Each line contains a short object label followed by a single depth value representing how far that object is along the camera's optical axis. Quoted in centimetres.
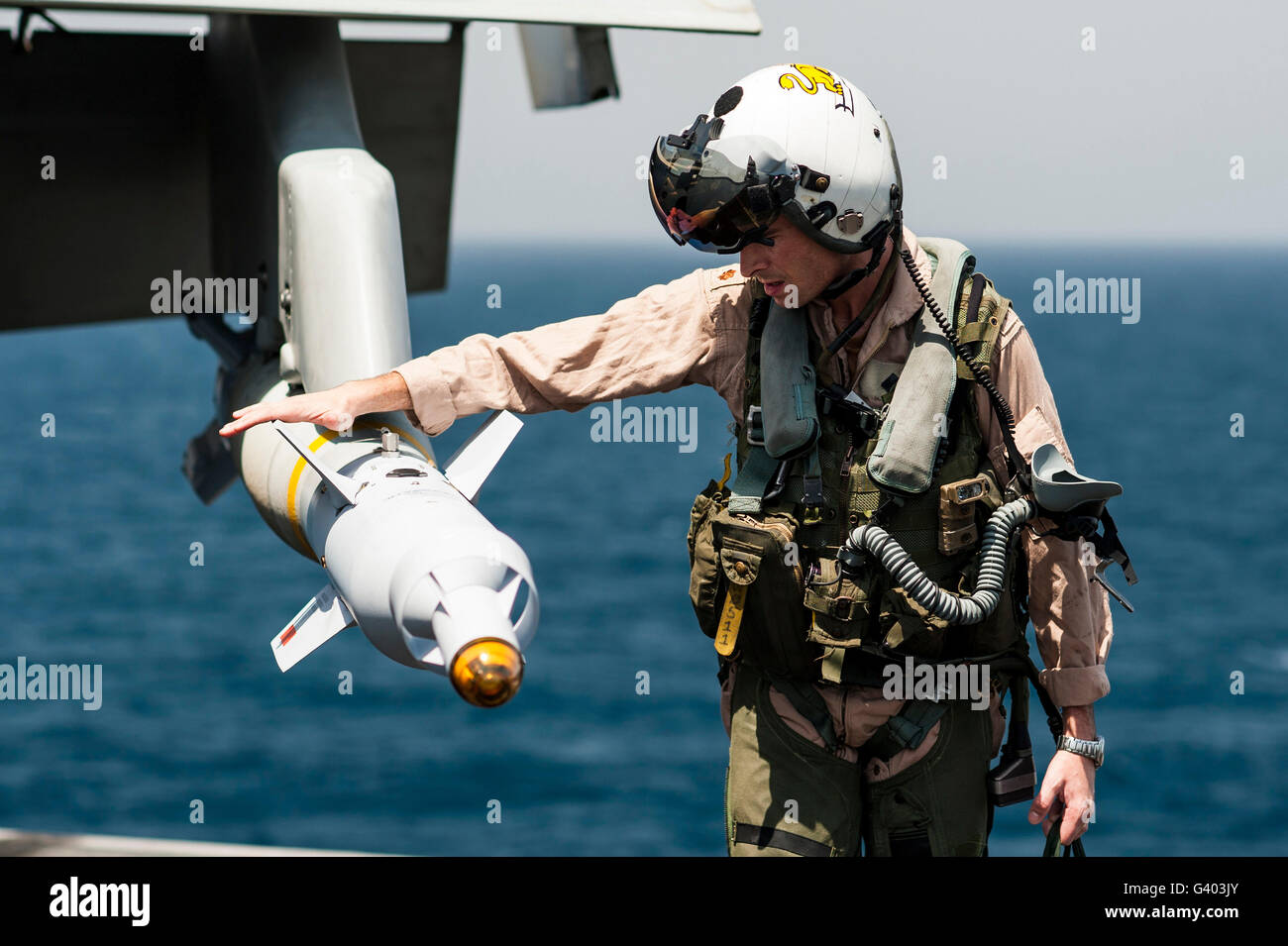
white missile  429
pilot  514
